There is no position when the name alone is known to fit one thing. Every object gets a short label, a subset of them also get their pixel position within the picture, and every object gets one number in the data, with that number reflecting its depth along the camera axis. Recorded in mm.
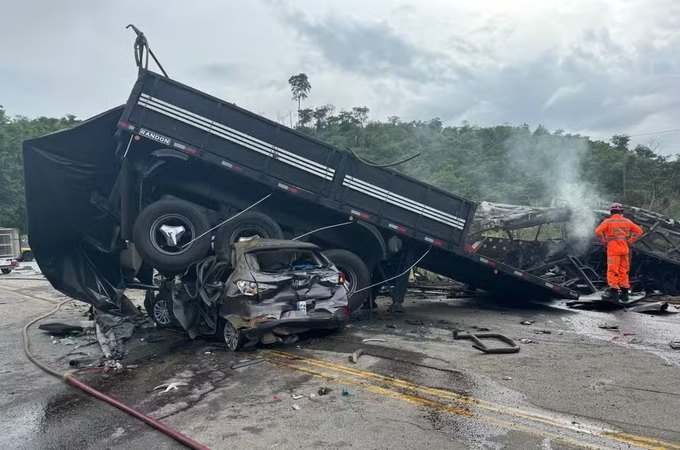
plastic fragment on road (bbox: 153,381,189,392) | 4820
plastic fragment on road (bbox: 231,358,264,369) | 5526
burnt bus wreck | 10609
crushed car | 5984
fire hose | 3532
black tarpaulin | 8016
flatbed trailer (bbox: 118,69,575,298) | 7551
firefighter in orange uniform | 9234
